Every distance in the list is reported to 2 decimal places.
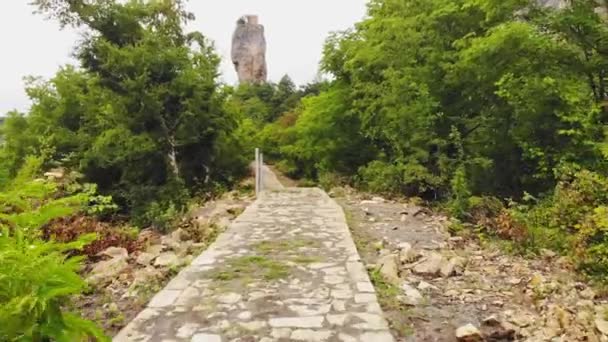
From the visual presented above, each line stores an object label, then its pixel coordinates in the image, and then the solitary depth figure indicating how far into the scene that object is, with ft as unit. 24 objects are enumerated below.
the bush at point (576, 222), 16.07
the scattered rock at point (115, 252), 18.74
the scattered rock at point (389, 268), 14.87
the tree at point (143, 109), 41.88
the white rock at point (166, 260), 16.62
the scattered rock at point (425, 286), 14.21
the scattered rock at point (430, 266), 15.56
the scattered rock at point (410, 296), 12.99
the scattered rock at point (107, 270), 15.37
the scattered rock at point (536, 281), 14.12
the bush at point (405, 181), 36.29
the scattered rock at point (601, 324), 11.01
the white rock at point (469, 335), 10.64
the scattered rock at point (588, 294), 13.53
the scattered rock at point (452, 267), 15.44
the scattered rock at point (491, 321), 11.46
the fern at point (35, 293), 6.41
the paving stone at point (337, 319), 11.14
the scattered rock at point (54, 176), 24.98
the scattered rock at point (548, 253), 18.17
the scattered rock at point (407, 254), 17.28
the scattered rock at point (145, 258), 17.37
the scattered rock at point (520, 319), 11.62
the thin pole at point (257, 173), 39.15
